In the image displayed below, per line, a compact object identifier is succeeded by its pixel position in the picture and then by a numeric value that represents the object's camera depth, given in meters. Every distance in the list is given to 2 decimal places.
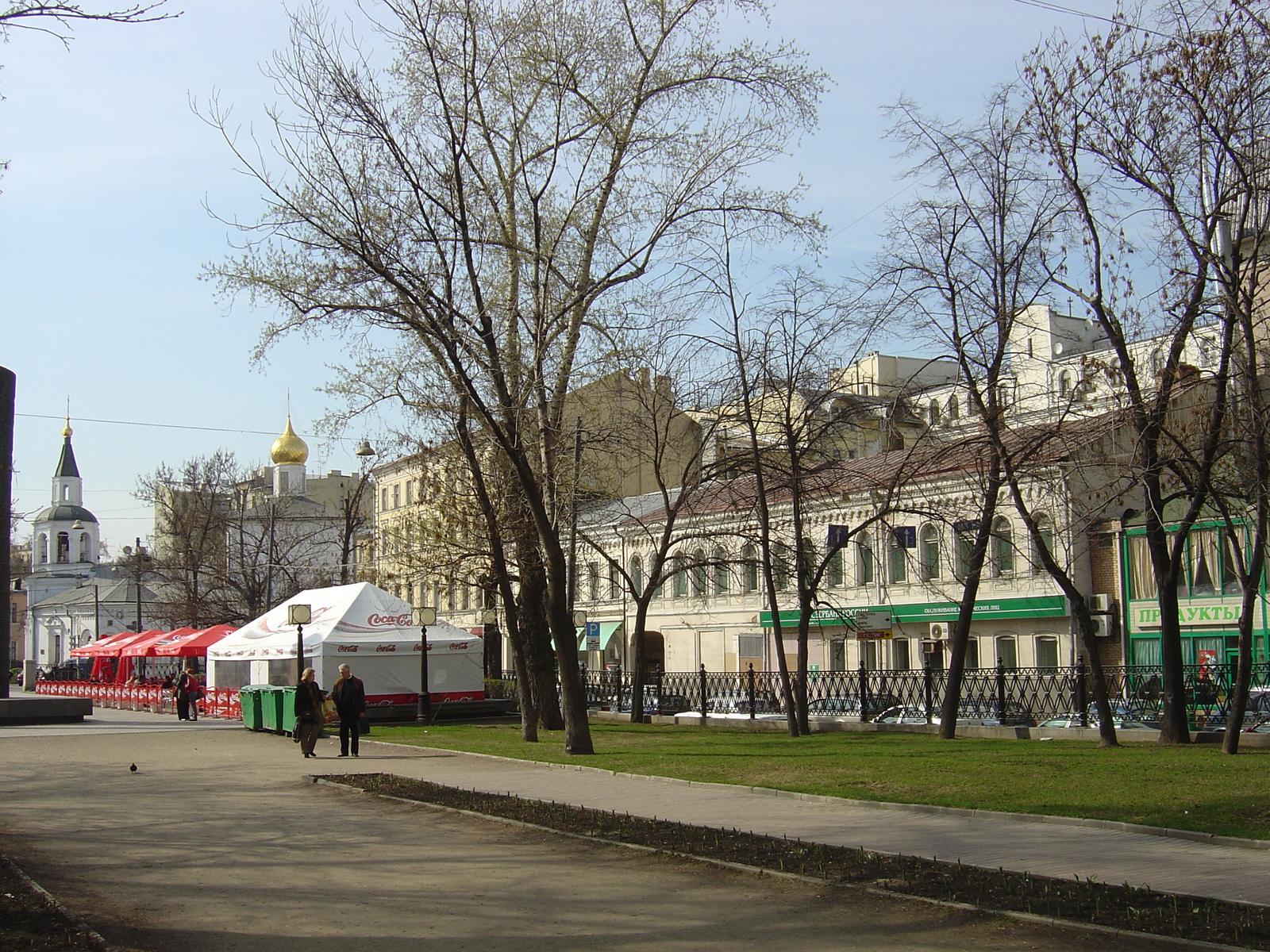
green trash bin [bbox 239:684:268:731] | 28.55
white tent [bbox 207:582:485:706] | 31.73
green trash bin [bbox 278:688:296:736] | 26.45
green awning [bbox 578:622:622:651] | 52.62
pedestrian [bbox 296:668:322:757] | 20.91
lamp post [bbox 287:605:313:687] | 28.47
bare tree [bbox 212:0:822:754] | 18.48
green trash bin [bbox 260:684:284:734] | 27.36
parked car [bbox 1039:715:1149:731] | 21.72
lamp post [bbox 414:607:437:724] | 29.89
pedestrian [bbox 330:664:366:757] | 21.17
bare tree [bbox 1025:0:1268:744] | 15.45
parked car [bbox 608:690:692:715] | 32.94
